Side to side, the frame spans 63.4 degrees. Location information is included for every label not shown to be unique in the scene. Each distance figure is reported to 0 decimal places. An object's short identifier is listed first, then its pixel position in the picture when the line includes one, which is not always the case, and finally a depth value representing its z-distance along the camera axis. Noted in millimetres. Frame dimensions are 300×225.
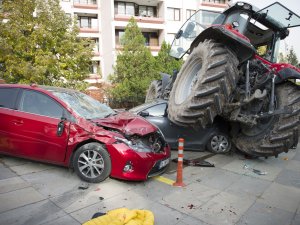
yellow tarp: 2963
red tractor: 4375
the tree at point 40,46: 10719
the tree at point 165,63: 18422
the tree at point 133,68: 16875
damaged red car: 4125
